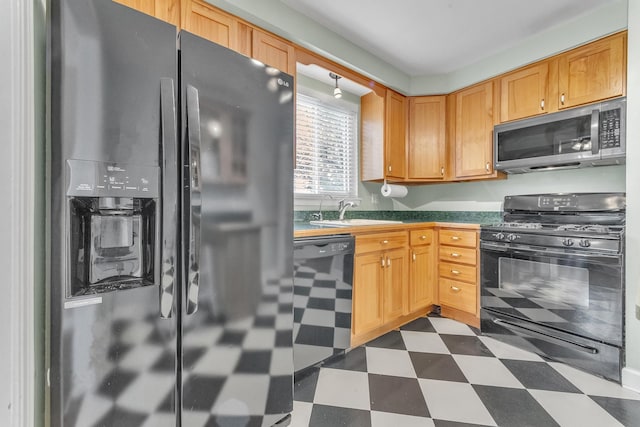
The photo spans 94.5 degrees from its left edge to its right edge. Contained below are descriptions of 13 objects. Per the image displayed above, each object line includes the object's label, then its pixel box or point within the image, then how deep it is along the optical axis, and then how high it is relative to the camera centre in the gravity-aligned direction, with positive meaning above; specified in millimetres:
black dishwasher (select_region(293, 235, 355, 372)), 1721 -526
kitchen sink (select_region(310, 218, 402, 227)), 2338 -87
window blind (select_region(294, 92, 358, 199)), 2754 +633
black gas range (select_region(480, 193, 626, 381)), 1843 -469
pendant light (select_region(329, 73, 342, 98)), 2761 +1159
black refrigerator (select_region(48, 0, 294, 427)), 832 -39
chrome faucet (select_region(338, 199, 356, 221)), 2777 +62
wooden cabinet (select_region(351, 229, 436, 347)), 2172 -571
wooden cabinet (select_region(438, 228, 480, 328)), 2584 -570
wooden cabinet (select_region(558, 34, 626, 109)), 2059 +1039
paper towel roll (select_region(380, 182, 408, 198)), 3023 +232
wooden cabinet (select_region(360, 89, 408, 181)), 2992 +798
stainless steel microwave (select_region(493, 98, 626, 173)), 2051 +574
